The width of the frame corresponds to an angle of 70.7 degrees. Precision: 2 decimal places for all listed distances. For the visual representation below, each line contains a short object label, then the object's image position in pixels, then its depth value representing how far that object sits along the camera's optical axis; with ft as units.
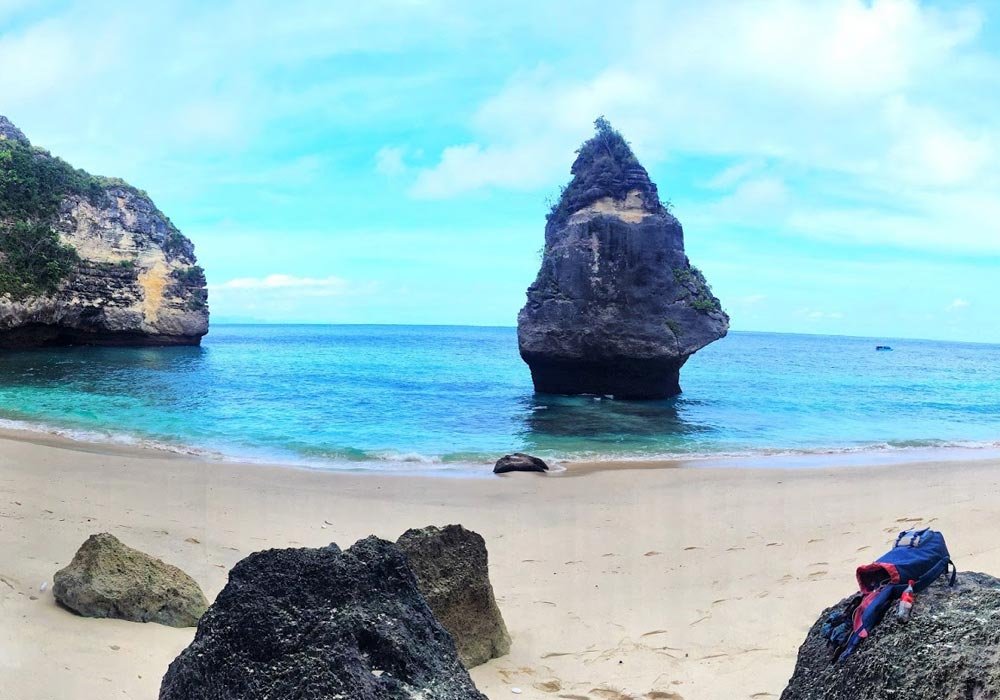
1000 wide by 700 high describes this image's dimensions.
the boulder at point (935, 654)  9.06
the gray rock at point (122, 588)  16.58
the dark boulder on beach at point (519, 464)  45.55
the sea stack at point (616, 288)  81.46
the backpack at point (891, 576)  10.71
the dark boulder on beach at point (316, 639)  9.53
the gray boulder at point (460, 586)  16.98
